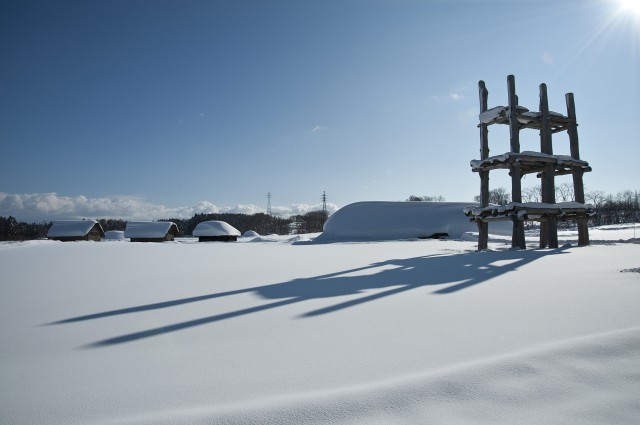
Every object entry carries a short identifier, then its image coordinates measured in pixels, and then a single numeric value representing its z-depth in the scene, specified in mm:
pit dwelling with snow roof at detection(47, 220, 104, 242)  36438
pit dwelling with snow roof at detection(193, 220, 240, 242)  39875
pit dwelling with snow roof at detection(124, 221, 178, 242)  39750
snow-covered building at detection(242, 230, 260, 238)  55322
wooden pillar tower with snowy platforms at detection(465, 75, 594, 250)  10406
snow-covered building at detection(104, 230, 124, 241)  55531
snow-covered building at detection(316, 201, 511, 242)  25984
